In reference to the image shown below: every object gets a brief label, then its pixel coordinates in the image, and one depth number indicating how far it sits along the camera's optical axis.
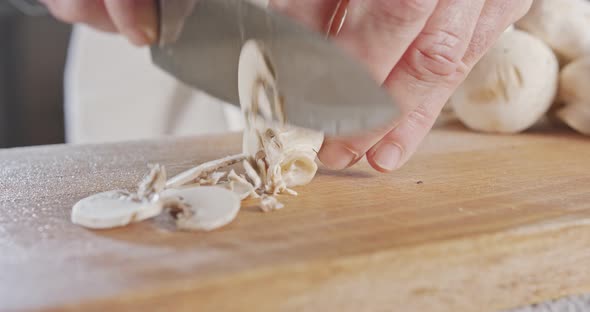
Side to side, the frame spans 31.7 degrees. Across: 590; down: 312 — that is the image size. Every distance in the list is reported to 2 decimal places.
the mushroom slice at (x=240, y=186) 0.44
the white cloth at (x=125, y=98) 0.88
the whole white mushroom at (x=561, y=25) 0.61
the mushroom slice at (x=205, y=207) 0.40
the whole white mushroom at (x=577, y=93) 0.59
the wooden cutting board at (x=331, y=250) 0.36
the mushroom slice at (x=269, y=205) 0.43
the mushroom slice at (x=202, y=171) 0.45
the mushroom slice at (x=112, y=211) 0.41
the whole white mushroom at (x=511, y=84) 0.59
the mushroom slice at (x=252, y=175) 0.46
